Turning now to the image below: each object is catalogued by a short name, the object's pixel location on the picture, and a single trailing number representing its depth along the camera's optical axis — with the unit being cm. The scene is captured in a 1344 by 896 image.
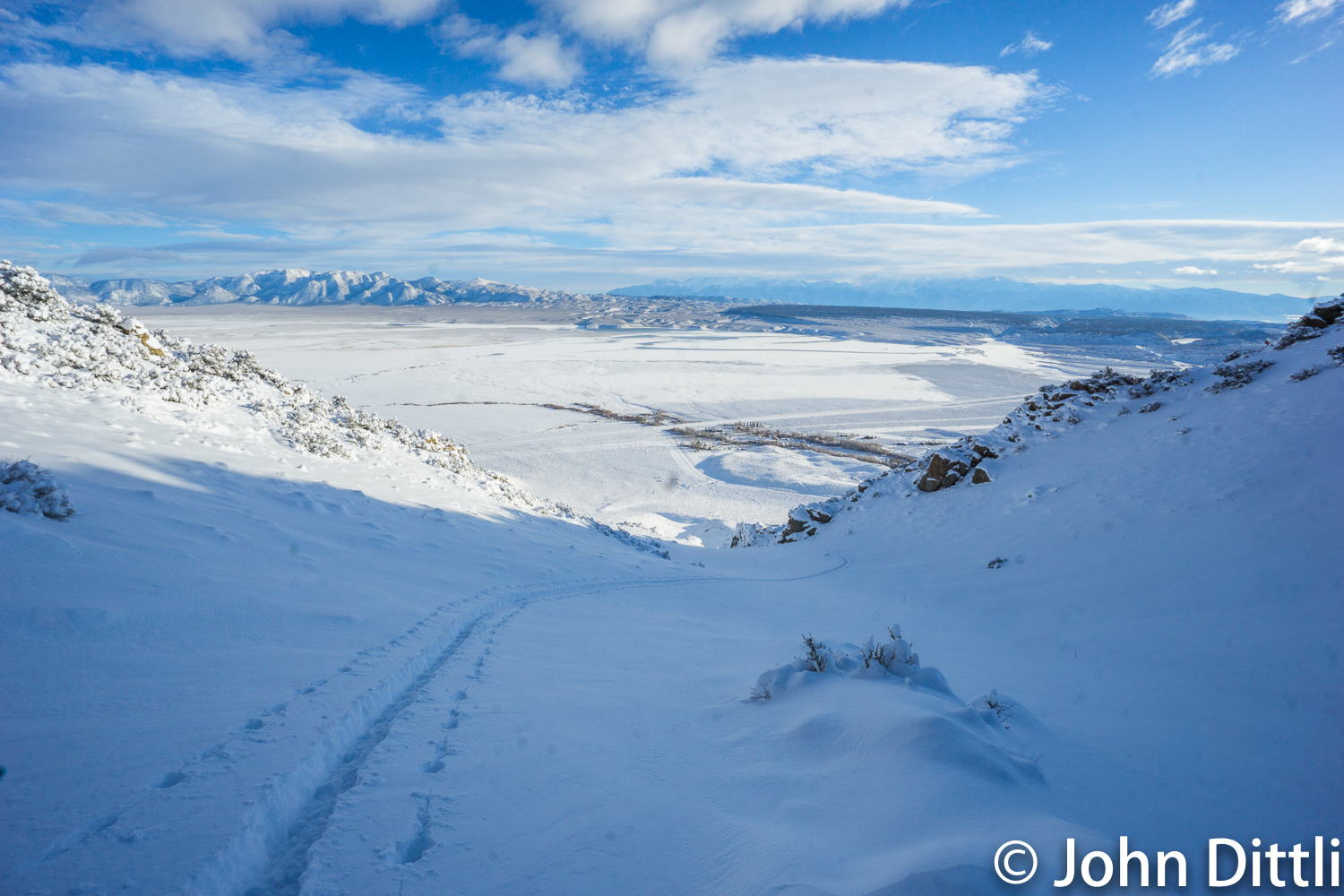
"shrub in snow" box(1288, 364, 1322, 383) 903
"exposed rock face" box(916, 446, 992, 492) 1272
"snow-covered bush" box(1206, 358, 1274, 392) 1033
